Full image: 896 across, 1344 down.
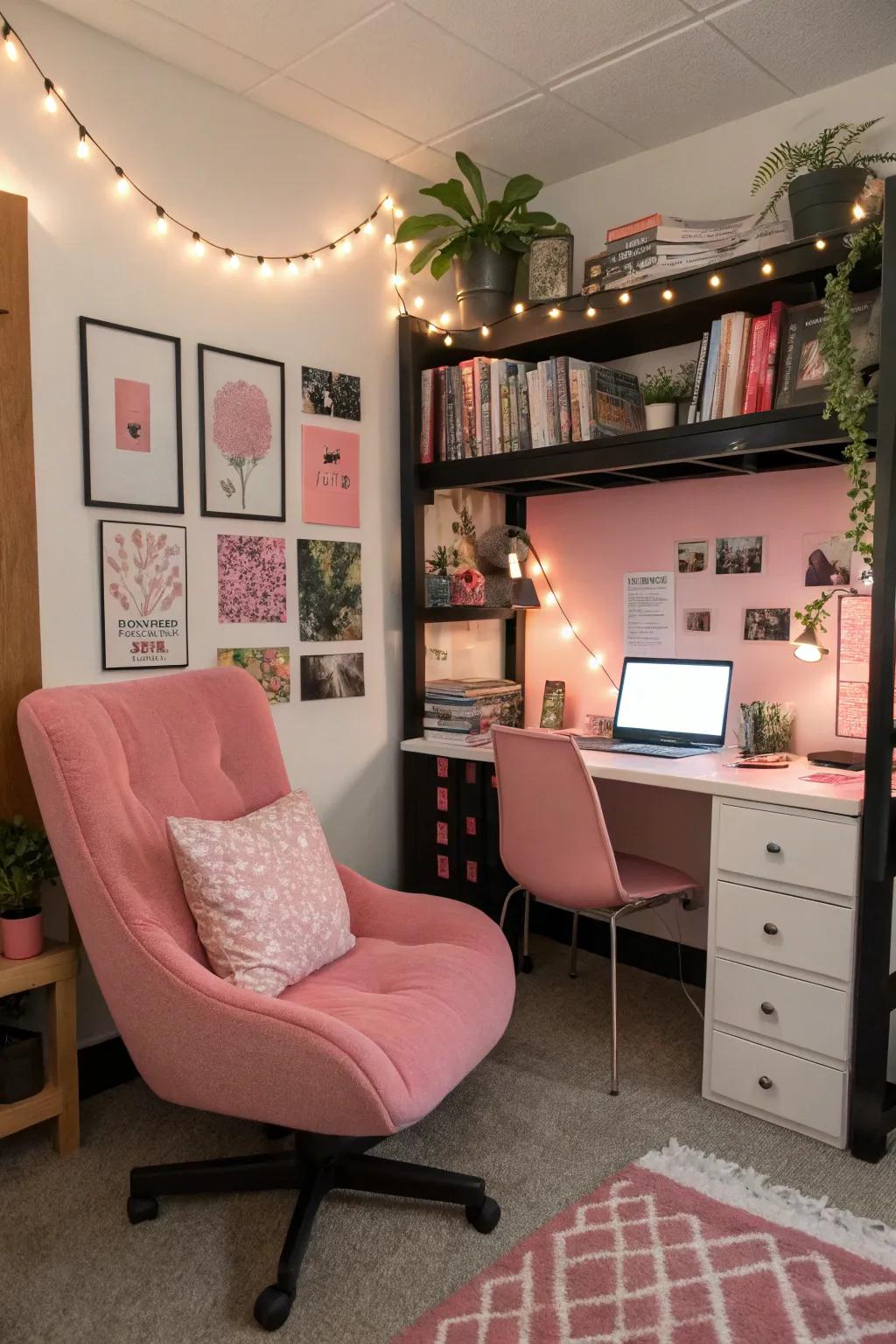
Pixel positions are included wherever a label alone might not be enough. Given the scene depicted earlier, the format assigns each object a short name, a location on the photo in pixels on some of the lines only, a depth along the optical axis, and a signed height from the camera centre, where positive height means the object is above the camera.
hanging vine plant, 2.08 +0.51
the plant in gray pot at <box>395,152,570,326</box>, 2.88 +1.12
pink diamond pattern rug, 1.58 -1.18
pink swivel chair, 1.62 -0.75
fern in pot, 2.29 +1.05
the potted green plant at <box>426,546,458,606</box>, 3.11 +0.08
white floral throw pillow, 1.92 -0.61
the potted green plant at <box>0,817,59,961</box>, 2.02 -0.60
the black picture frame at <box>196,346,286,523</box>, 2.57 +0.43
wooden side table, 2.03 -0.97
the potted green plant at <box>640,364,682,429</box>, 2.66 +0.57
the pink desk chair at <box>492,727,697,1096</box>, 2.33 -0.59
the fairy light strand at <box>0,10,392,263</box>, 2.16 +1.08
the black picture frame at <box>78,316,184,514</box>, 2.31 +0.43
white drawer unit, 2.08 -0.81
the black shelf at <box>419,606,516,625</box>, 3.11 -0.03
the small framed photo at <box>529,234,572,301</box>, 2.87 +1.01
